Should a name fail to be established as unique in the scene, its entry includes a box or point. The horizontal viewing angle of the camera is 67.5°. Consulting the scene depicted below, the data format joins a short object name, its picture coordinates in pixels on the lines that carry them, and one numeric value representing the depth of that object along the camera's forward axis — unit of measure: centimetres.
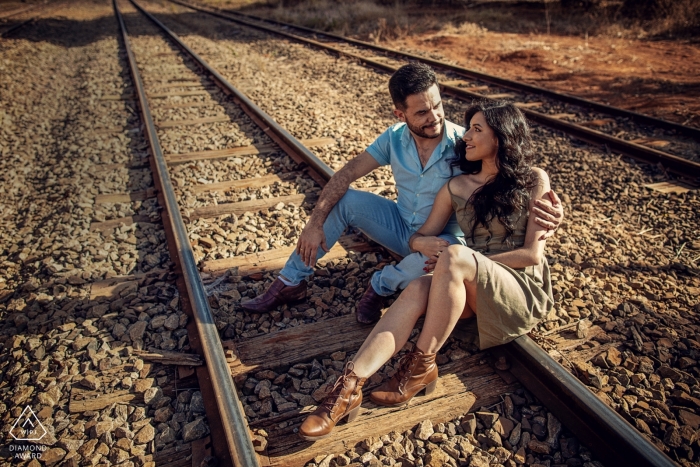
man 293
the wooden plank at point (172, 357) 277
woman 242
